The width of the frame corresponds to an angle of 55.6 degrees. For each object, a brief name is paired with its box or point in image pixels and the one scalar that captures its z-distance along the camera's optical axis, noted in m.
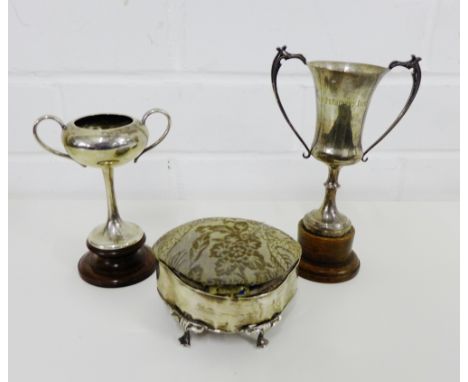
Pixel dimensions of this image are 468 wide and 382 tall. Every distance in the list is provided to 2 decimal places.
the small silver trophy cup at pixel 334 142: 0.63
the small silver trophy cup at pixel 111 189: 0.64
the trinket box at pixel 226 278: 0.55
